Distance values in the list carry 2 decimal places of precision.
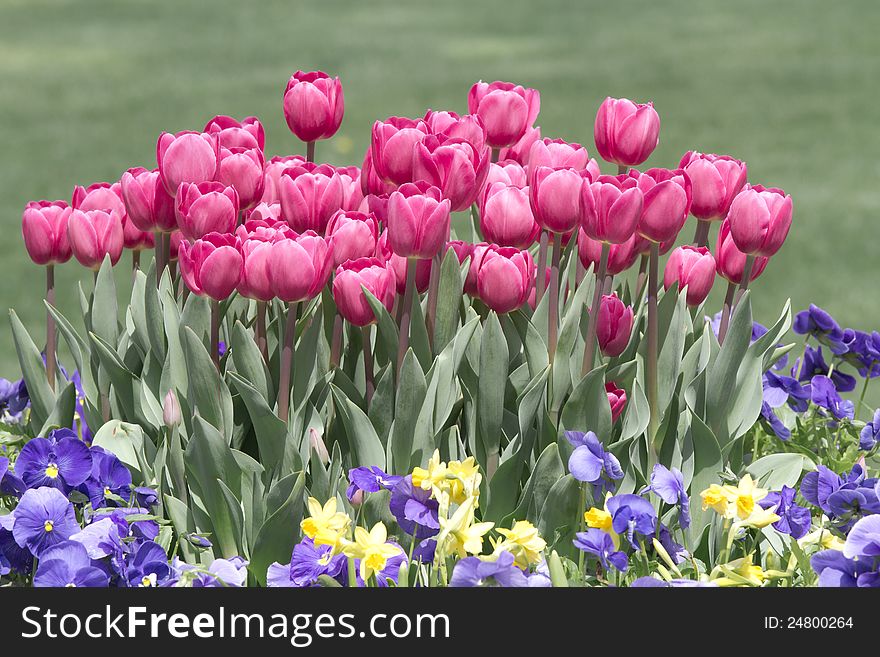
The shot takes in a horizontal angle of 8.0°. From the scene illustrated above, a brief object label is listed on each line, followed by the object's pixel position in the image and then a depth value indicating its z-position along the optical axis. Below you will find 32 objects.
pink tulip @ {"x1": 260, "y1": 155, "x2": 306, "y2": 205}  5.03
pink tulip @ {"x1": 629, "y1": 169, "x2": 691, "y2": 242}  4.83
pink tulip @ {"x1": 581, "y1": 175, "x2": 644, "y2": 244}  4.81
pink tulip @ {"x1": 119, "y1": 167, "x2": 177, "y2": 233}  4.90
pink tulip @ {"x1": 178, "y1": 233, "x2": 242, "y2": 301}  4.80
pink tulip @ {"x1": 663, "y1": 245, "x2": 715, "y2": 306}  4.96
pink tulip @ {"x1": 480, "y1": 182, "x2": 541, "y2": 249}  4.90
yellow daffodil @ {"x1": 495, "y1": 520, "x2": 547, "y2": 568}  4.73
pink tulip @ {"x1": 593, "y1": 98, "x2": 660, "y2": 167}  4.93
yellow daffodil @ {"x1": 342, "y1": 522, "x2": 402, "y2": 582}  4.70
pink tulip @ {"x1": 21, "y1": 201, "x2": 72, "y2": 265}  4.98
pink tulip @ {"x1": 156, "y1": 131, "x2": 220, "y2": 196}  4.88
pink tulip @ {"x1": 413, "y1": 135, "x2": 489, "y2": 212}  4.84
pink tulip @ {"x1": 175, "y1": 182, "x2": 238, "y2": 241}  4.85
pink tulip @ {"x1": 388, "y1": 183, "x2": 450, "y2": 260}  4.80
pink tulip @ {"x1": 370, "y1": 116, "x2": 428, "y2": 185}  4.89
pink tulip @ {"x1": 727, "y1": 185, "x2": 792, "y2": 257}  4.88
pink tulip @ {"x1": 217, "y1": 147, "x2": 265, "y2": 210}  4.94
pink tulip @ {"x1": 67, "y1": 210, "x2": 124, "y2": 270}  4.96
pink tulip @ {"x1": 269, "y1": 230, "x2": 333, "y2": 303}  4.79
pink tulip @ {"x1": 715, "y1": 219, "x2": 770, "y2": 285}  4.96
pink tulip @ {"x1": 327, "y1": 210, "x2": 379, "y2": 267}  4.87
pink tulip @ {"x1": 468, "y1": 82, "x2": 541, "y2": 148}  5.00
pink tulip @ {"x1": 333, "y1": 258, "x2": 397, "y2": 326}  4.83
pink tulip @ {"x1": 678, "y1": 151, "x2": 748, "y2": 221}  4.95
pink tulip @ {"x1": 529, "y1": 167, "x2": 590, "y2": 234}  4.84
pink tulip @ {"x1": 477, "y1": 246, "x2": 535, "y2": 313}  4.84
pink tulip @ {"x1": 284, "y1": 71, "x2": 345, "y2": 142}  5.01
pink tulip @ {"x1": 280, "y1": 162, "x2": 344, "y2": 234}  4.92
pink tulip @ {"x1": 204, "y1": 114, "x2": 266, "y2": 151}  5.02
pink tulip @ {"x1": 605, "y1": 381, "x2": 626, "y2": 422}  4.90
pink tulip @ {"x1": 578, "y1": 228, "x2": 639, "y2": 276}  4.96
